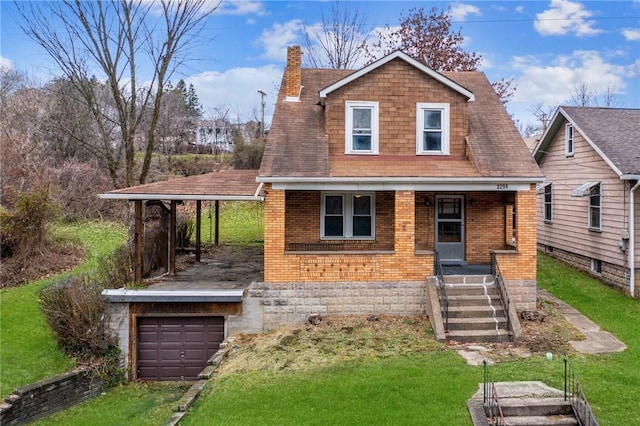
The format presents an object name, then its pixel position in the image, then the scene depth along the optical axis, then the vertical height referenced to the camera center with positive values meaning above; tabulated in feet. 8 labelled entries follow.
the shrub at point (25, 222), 49.08 -1.02
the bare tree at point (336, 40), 85.05 +35.27
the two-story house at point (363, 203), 34.83 +1.06
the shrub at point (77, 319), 31.65 -7.91
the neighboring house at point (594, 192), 43.60 +2.64
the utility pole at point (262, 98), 133.63 +37.57
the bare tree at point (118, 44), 42.45 +17.49
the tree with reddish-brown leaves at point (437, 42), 81.66 +33.35
